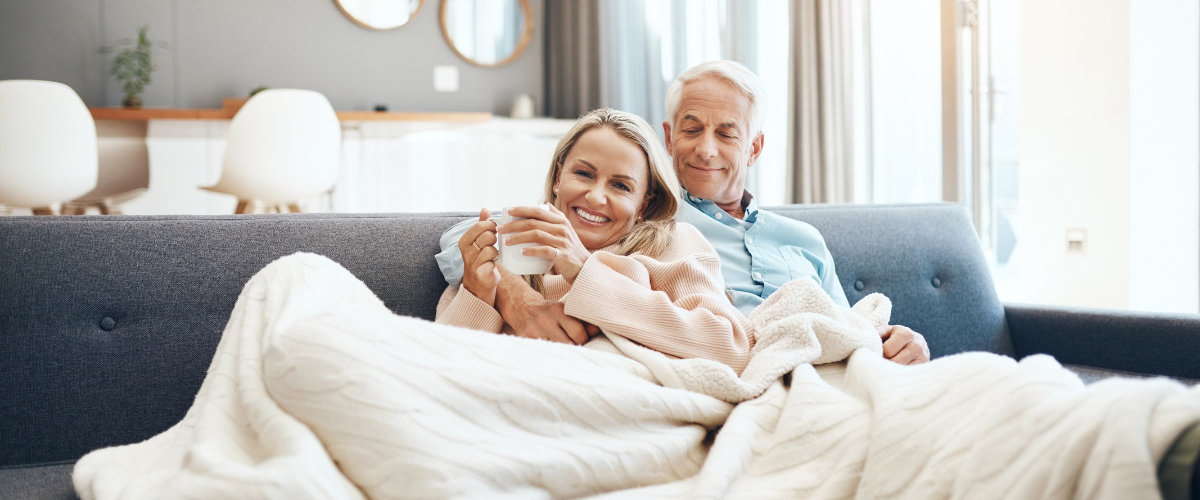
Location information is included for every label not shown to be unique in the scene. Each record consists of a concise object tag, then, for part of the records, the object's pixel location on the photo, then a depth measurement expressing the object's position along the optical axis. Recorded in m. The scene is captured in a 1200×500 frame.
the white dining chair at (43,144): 2.92
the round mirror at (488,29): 5.07
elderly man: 1.48
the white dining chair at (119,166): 3.69
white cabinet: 3.80
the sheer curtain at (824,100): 3.22
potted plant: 4.13
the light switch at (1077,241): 2.61
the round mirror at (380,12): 4.84
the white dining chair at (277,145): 3.32
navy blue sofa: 1.14
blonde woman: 1.05
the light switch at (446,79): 5.04
